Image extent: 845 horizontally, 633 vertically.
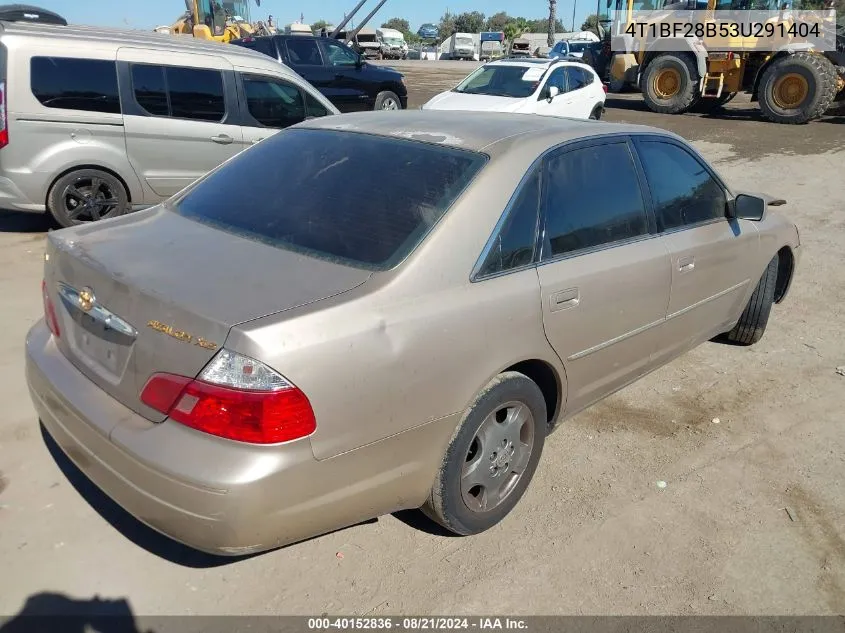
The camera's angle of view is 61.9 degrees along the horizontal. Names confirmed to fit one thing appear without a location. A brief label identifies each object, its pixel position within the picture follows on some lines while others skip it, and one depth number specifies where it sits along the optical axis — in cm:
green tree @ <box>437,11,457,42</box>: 9212
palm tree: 4962
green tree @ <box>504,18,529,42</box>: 7506
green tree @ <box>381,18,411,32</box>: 10719
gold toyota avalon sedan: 206
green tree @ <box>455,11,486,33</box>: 9219
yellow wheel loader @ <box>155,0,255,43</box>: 2028
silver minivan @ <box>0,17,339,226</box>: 599
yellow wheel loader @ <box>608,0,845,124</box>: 1466
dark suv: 1302
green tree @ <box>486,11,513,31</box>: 9388
